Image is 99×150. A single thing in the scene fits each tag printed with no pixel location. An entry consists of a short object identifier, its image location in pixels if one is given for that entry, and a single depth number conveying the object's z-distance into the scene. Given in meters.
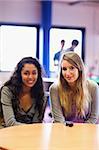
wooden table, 1.82
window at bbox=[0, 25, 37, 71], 7.55
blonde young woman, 2.93
